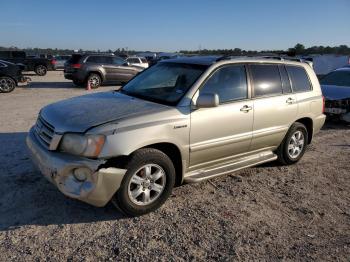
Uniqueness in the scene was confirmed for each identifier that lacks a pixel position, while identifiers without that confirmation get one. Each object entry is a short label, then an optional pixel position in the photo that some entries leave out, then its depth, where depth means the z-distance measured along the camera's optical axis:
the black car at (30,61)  25.30
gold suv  3.78
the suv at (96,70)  17.44
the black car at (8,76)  15.22
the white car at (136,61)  25.50
